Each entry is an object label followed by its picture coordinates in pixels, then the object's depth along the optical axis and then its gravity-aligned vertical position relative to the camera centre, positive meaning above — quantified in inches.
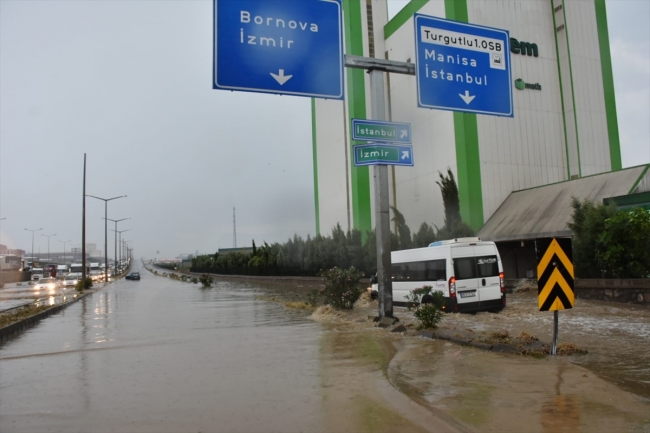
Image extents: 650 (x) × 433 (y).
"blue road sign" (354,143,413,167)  522.0 +106.4
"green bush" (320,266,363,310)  732.0 -28.7
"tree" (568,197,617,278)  767.1 +34.5
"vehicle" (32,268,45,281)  3201.3 +29.8
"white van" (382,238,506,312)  594.5 -12.4
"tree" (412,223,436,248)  1239.5 +60.8
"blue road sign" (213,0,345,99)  421.4 +177.0
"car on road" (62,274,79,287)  2176.1 -13.1
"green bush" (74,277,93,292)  1527.1 -26.6
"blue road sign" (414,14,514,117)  494.0 +181.1
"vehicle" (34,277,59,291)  1689.7 -33.1
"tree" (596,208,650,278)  698.8 +17.9
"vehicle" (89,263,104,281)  3398.1 +38.2
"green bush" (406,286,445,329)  466.3 -40.4
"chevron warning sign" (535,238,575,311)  331.6 -10.5
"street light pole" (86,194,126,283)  2487.7 +237.4
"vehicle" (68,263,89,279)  2862.0 +44.2
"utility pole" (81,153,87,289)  1576.0 +128.3
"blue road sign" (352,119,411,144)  519.2 +129.9
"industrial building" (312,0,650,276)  1309.1 +342.5
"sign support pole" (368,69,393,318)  526.9 +46.6
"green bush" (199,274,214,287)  1743.1 -26.2
